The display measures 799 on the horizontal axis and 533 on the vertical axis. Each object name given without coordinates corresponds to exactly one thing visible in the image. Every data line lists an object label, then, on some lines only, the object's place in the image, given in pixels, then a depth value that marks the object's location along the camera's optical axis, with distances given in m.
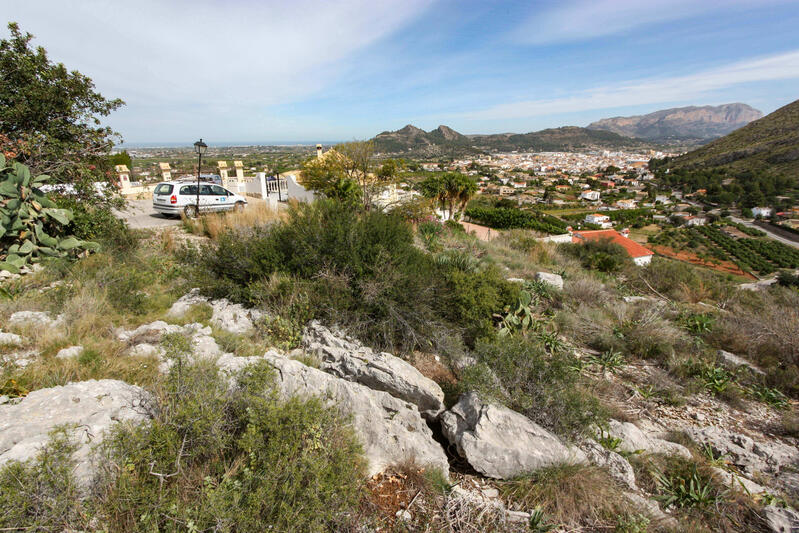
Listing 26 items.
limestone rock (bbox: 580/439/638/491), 2.64
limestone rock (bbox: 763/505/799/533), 2.33
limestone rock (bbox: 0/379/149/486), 1.94
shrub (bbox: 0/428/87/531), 1.56
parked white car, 11.21
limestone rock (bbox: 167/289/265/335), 4.00
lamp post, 10.80
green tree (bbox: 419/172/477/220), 19.05
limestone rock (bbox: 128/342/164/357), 3.16
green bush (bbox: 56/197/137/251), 5.90
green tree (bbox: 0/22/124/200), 5.75
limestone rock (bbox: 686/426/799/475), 3.00
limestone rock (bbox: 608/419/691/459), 3.01
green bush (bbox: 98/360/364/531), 1.76
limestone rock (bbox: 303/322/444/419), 3.11
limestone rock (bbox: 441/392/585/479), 2.58
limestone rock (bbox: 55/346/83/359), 2.97
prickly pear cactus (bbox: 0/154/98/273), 4.87
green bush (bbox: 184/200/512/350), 4.03
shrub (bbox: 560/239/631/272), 9.83
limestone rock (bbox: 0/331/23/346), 3.13
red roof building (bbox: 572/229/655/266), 18.77
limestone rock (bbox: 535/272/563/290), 6.63
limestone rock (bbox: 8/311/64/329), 3.45
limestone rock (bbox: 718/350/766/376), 4.34
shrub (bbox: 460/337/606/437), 2.96
